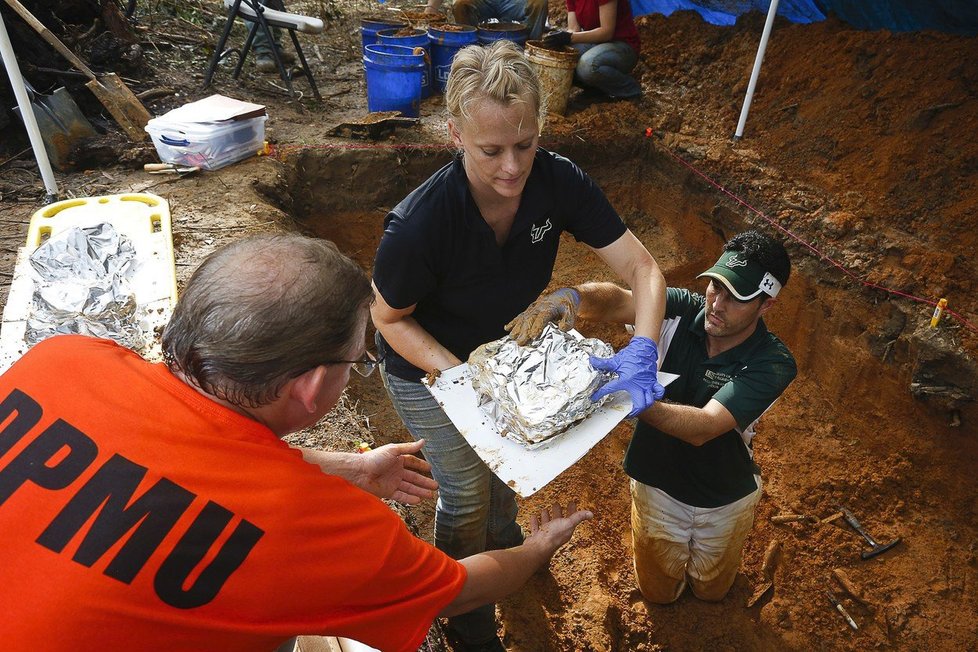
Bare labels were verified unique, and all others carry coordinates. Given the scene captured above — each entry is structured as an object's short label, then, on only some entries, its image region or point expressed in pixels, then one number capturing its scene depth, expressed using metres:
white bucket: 5.55
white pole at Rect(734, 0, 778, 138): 4.57
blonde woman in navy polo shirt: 1.91
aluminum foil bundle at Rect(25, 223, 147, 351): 2.12
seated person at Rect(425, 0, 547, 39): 6.65
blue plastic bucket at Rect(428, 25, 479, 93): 5.98
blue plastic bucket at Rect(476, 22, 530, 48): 6.20
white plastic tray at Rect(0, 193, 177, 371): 2.18
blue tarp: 4.77
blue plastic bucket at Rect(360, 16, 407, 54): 5.93
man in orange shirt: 1.02
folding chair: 5.55
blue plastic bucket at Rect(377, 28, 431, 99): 5.81
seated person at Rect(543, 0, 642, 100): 5.80
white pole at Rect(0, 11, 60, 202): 3.31
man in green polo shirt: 2.29
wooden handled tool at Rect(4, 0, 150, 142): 4.80
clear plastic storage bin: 4.35
